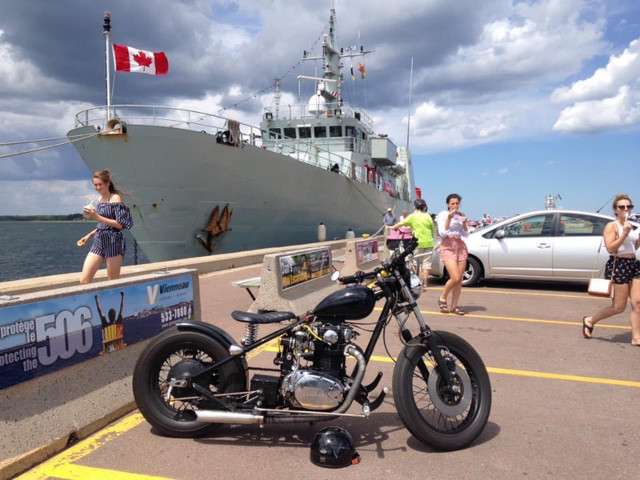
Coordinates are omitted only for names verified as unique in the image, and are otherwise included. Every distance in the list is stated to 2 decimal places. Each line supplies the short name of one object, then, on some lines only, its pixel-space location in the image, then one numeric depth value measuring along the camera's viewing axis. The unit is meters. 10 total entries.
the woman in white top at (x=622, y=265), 5.21
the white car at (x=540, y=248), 8.73
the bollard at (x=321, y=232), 21.69
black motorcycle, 2.89
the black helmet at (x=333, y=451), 2.78
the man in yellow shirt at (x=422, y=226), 8.51
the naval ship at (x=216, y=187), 14.41
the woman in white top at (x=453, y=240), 6.75
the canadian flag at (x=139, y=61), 11.54
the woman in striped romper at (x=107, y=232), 5.22
